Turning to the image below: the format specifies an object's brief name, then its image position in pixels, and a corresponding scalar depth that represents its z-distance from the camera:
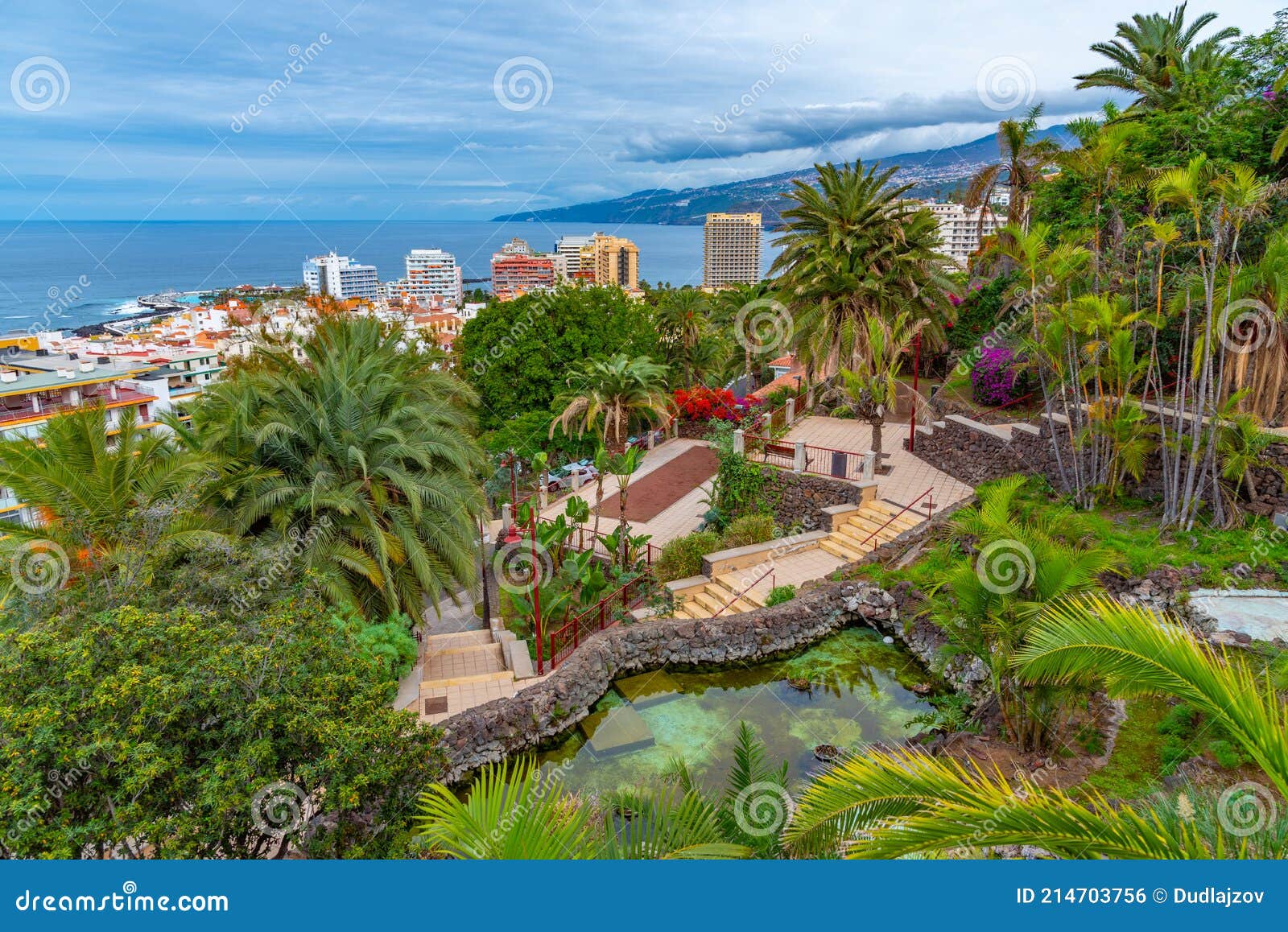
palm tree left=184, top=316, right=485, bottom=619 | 11.95
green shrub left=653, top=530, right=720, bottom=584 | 16.47
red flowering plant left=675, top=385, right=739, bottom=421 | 25.51
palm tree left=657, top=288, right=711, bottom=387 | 33.53
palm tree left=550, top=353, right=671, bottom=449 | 21.56
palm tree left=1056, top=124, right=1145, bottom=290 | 13.59
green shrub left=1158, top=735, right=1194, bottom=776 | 8.45
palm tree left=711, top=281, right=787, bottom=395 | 29.27
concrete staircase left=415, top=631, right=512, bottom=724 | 12.12
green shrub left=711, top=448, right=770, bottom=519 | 18.66
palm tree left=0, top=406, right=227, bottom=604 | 9.05
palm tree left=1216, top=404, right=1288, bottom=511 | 12.36
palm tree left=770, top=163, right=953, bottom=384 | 21.06
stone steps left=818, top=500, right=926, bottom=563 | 16.42
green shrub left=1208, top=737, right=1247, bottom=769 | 8.20
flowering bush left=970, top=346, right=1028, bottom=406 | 20.92
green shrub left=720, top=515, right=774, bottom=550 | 17.00
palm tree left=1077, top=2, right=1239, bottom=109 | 24.58
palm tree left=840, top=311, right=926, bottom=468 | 18.06
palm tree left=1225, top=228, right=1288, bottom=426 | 12.24
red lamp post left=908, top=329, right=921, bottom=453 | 20.39
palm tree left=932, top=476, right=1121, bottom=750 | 8.38
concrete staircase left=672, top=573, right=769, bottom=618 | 15.03
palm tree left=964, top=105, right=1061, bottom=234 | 28.32
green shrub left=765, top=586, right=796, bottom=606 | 14.77
